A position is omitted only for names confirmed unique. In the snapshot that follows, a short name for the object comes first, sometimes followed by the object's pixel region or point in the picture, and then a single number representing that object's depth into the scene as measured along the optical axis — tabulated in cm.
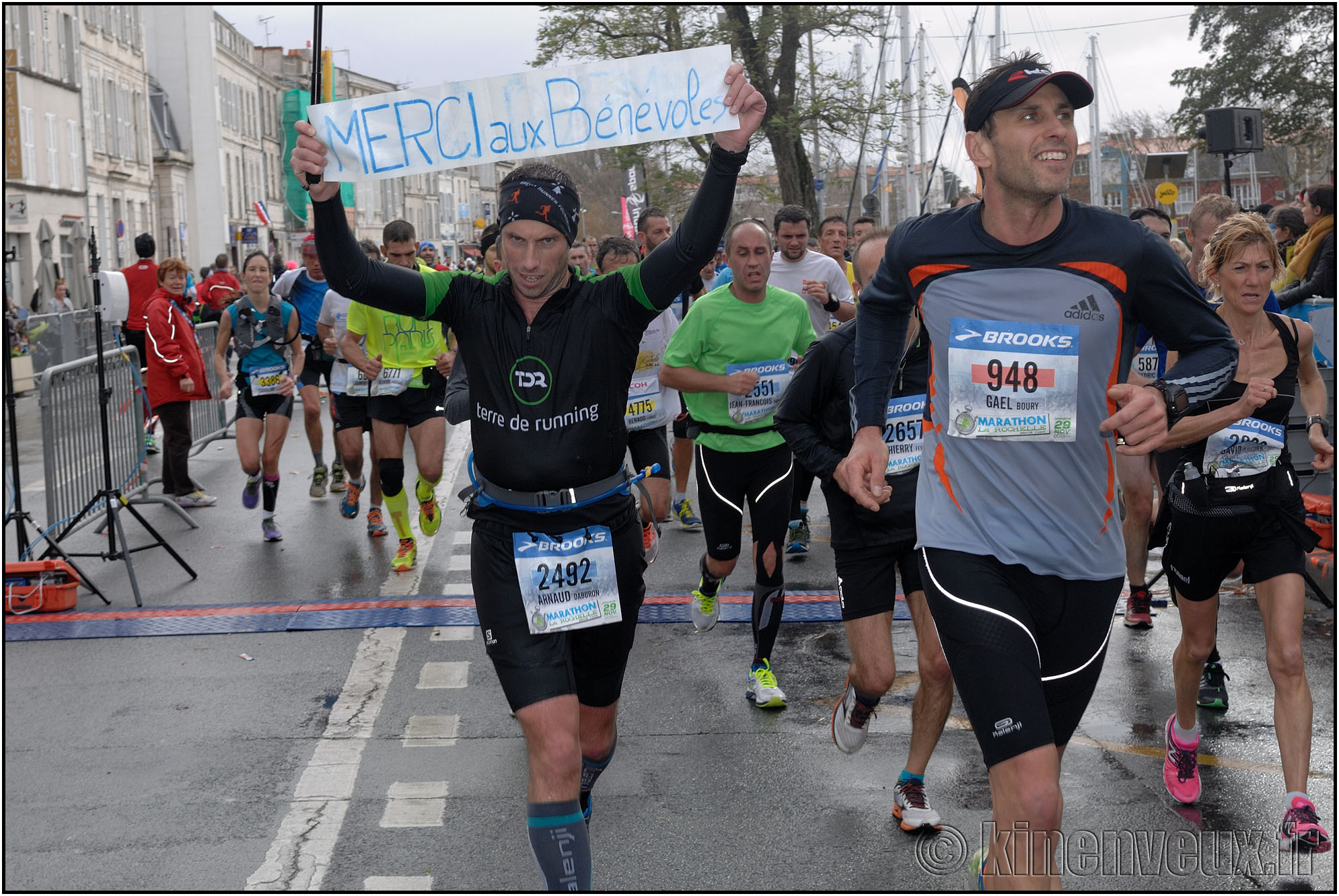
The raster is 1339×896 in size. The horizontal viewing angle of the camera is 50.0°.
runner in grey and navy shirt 343
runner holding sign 381
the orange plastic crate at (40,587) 805
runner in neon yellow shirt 912
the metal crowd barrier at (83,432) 903
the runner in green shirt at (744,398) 643
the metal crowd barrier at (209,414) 1493
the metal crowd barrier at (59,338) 2255
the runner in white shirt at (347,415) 976
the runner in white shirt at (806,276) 888
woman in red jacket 1171
